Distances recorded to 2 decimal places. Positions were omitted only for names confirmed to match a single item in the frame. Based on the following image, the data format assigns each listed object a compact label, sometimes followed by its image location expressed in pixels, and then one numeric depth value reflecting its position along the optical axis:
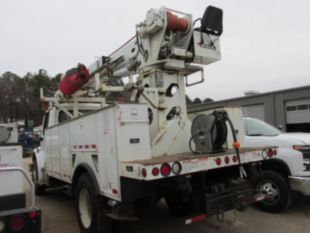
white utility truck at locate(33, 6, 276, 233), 3.81
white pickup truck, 5.68
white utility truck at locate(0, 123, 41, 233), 2.80
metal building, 22.39
